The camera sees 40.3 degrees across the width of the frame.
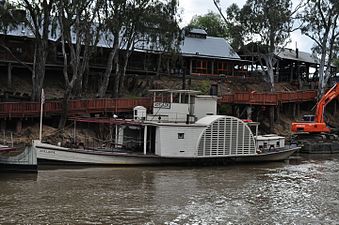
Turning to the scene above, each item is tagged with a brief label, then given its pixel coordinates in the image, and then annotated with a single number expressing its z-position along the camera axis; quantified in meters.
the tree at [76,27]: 32.84
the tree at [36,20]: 32.38
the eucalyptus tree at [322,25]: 48.97
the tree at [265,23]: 47.34
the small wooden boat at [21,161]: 23.30
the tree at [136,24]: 37.19
